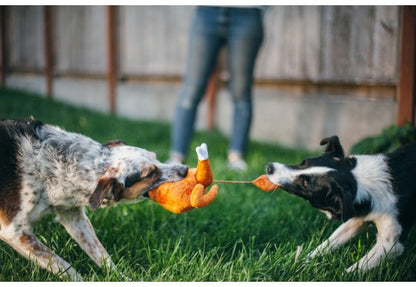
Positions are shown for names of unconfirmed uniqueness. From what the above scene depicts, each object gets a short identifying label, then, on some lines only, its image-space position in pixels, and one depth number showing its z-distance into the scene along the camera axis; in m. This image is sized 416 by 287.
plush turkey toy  2.36
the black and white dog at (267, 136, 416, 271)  2.55
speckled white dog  2.33
